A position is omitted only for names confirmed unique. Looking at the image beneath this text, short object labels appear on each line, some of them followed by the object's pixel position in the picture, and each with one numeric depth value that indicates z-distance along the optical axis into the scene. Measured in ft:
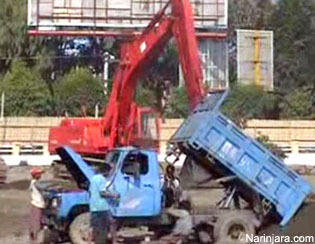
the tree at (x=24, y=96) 165.31
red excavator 77.61
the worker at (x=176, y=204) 50.21
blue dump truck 50.16
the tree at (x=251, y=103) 157.65
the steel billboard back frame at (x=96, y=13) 159.84
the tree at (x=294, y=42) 220.02
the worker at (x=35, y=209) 49.85
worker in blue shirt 45.16
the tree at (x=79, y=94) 165.17
